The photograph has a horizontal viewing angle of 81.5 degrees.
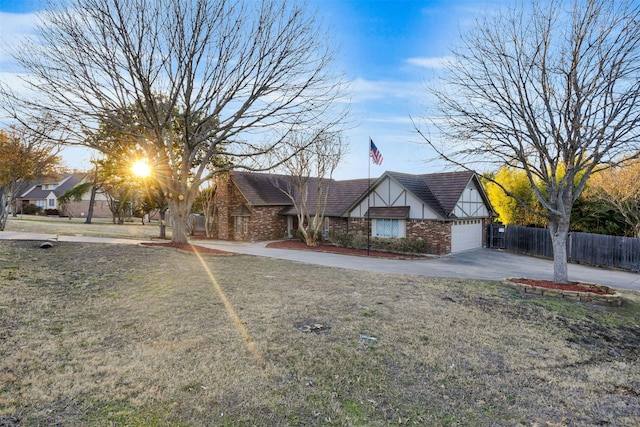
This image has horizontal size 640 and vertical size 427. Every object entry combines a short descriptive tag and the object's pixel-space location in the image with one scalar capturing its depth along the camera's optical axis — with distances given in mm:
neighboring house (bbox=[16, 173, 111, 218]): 53422
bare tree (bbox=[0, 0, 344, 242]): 12586
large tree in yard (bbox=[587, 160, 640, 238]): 18531
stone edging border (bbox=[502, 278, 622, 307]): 9688
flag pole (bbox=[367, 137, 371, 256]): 21867
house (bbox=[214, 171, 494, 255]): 21312
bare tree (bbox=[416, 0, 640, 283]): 10250
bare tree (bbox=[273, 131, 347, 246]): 22906
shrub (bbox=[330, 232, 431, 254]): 20969
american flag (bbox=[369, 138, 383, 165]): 18981
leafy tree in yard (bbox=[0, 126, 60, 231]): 20547
